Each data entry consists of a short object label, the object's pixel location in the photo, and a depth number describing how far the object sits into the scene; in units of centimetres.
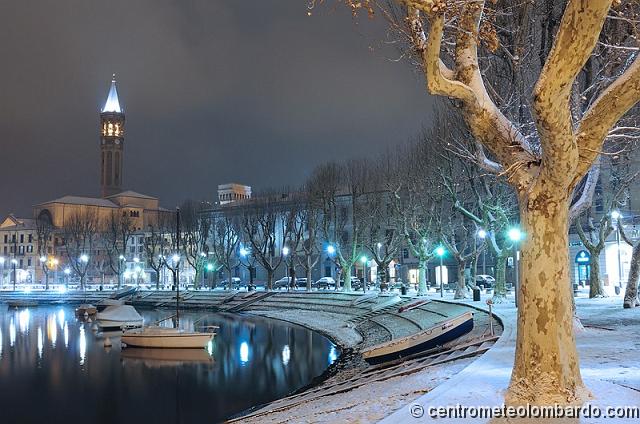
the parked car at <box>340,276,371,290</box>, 6251
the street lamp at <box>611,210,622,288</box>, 4077
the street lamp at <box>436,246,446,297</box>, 4416
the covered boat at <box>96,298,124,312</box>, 6233
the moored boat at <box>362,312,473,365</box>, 2383
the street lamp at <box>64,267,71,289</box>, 9562
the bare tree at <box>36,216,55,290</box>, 9425
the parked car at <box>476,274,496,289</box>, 5219
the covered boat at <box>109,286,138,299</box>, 7266
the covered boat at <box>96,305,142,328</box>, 4722
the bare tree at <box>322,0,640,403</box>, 858
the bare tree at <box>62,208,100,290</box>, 8571
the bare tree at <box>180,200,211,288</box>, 7206
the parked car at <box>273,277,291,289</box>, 6996
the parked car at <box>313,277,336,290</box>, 6769
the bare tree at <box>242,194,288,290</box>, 6337
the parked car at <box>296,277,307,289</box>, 7199
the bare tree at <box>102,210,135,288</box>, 8062
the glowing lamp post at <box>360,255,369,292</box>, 5364
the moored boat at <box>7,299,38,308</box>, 7444
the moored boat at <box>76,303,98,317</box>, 6001
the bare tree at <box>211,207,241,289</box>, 6844
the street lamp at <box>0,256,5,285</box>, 10796
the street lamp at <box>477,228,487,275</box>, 6322
